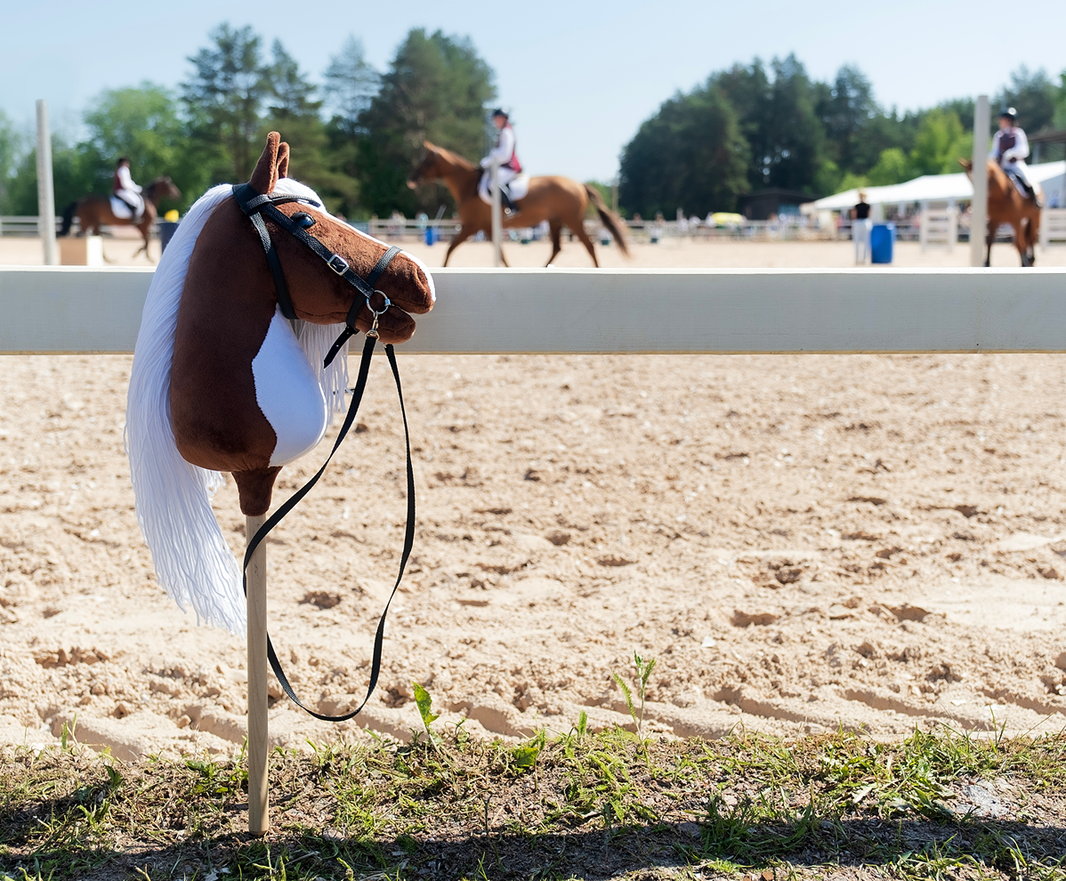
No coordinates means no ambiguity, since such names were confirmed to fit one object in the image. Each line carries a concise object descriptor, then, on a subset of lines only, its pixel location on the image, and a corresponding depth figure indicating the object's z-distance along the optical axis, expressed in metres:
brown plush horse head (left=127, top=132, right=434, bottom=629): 1.44
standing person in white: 15.52
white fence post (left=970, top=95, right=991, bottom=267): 6.06
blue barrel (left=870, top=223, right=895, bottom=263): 12.59
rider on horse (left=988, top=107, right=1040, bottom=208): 10.94
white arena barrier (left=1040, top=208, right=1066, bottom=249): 18.12
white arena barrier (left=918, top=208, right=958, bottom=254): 20.16
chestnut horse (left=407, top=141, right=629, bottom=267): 10.85
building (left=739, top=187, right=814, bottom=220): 78.19
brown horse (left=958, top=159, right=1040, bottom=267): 10.66
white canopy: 31.25
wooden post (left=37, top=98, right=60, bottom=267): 6.66
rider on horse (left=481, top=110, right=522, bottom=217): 10.45
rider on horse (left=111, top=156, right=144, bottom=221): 17.11
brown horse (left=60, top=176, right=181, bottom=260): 17.30
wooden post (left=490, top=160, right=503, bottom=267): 9.49
